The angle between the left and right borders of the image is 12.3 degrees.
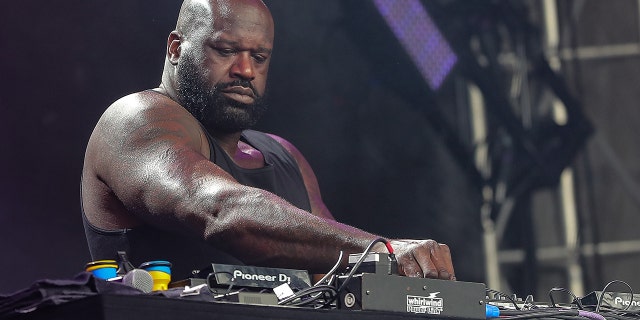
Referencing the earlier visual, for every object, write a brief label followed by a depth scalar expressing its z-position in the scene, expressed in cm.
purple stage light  1067
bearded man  582
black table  518
